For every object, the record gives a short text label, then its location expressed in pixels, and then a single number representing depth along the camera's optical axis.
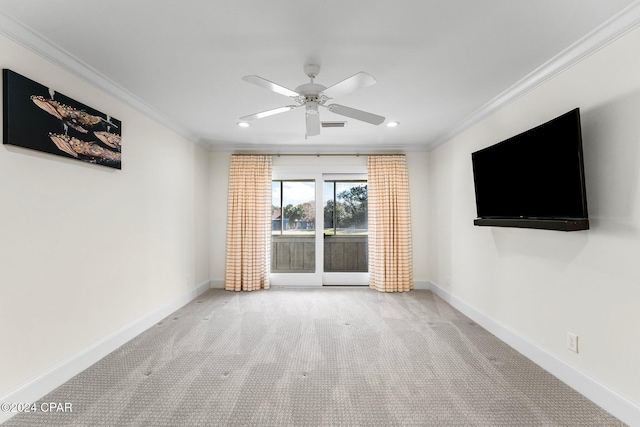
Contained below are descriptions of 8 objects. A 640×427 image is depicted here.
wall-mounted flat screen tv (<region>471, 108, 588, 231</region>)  1.94
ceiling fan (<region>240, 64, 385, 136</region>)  1.91
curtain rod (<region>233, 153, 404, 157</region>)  4.93
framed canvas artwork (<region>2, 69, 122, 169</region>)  1.83
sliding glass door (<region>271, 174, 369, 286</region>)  5.07
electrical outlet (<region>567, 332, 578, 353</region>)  2.13
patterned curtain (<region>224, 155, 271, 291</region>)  4.80
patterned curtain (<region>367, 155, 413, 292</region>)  4.76
